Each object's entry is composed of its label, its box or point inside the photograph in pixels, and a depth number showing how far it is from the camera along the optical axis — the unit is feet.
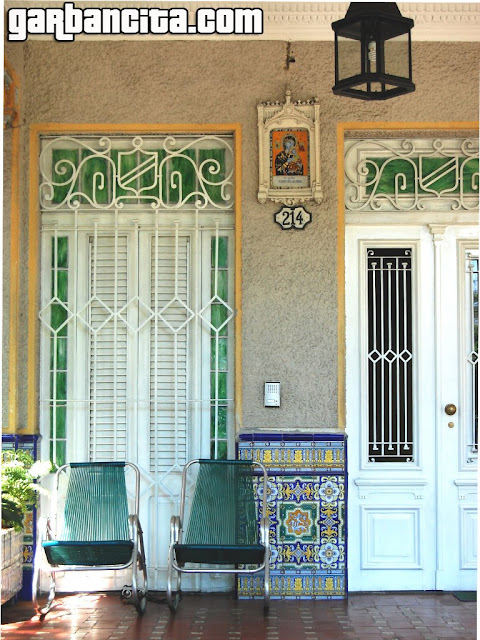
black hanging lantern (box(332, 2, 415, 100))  11.21
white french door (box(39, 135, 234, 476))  18.48
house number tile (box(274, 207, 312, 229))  18.08
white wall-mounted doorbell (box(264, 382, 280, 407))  17.81
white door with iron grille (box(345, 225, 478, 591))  18.31
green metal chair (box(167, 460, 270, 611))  16.51
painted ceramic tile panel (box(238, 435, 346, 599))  17.67
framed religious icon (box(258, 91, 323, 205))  18.02
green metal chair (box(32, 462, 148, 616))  16.20
